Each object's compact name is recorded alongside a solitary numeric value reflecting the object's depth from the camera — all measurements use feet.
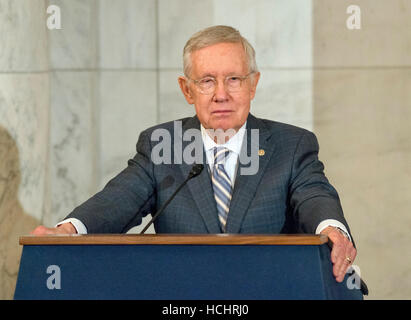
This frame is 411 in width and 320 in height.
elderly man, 22.04
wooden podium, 15.40
